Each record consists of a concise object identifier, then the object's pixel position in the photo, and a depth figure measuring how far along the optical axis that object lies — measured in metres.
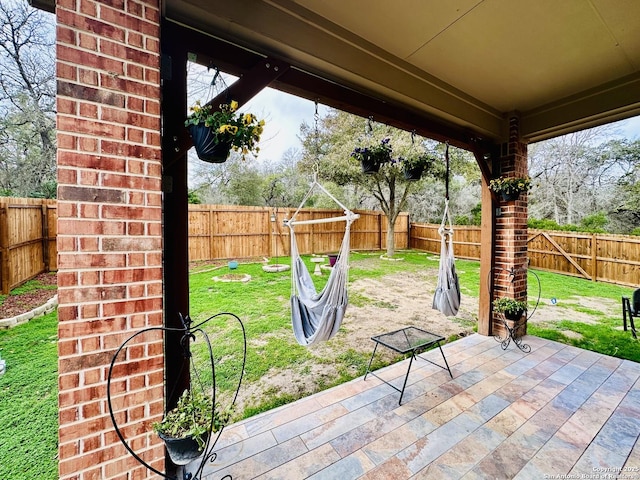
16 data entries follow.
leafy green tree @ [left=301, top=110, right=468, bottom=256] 7.56
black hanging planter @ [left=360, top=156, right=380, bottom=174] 2.11
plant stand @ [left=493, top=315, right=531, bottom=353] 2.76
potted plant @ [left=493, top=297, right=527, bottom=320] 2.78
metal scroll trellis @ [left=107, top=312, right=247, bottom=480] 1.00
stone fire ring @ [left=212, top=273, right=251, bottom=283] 5.34
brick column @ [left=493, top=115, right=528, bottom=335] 2.93
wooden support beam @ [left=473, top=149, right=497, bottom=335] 3.03
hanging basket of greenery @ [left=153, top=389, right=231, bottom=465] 1.01
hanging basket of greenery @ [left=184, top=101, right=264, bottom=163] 1.18
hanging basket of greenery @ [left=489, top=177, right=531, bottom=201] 2.71
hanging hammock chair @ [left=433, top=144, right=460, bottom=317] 2.79
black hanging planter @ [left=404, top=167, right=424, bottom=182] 2.40
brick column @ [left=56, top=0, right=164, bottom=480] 0.95
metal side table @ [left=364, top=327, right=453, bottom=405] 2.04
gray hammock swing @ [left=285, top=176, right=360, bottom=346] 2.05
